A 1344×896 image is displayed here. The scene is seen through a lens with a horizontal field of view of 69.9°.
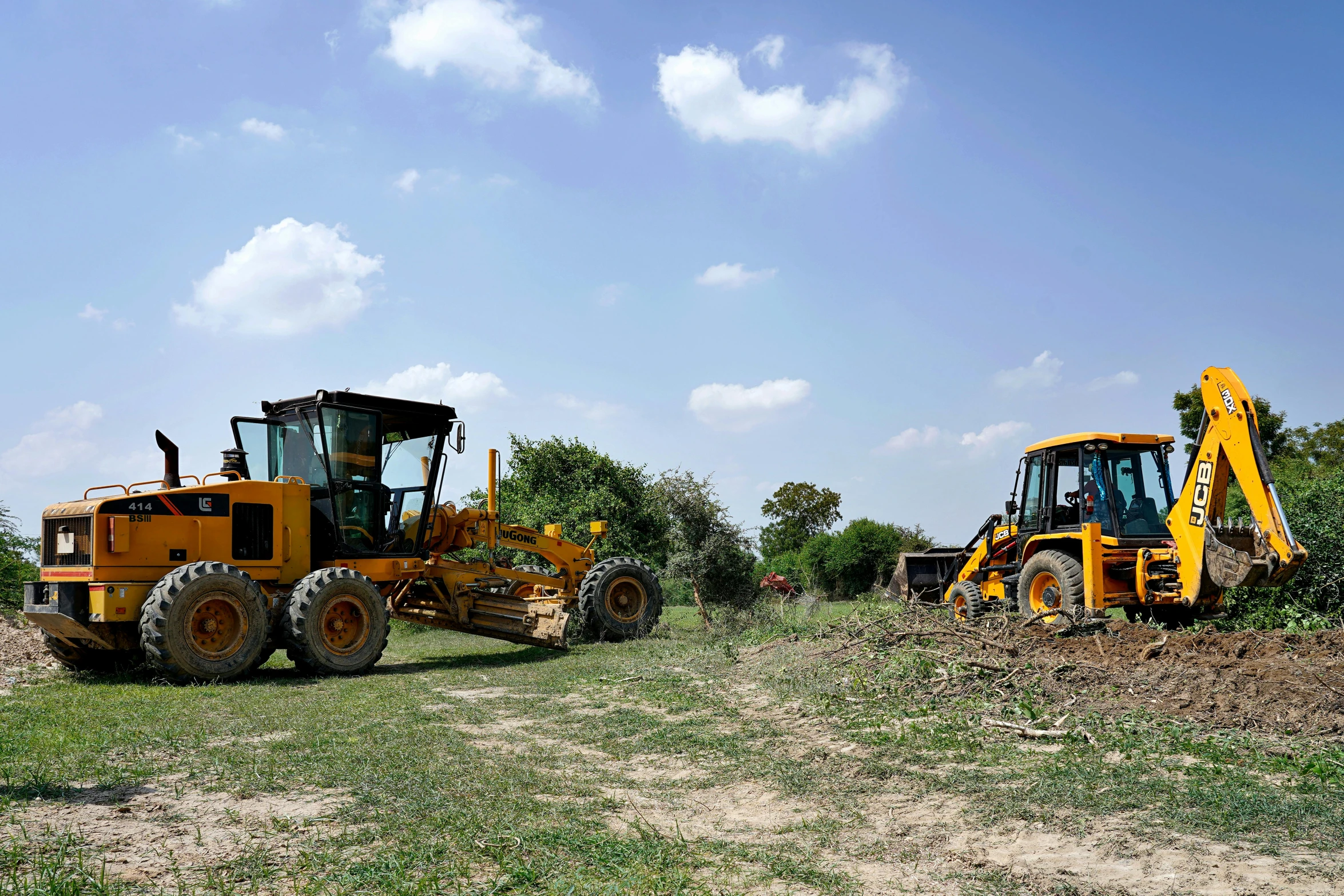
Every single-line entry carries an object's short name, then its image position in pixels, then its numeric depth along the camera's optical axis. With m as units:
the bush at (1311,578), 12.21
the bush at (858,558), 34.12
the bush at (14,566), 15.58
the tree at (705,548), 17.61
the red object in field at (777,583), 19.14
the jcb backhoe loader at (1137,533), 10.47
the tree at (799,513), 45.71
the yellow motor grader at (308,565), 10.59
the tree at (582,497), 19.84
